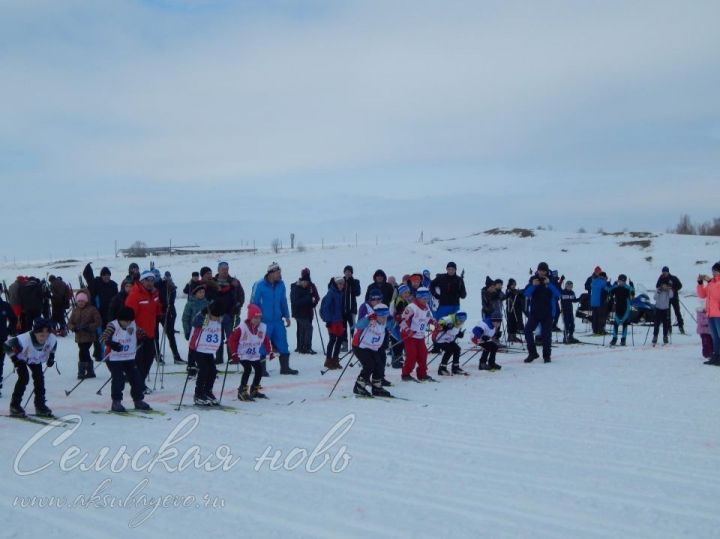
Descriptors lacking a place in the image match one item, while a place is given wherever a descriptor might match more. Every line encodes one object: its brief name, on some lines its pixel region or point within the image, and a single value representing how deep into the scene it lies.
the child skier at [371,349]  9.95
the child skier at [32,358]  8.32
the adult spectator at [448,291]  14.59
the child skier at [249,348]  9.54
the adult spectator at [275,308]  12.22
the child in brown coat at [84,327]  11.26
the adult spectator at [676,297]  18.42
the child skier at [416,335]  11.27
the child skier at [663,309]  16.58
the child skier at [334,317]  13.17
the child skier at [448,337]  11.99
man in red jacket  10.13
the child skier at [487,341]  12.78
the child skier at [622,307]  16.89
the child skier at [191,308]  12.35
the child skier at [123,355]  8.78
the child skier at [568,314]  17.84
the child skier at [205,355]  9.03
